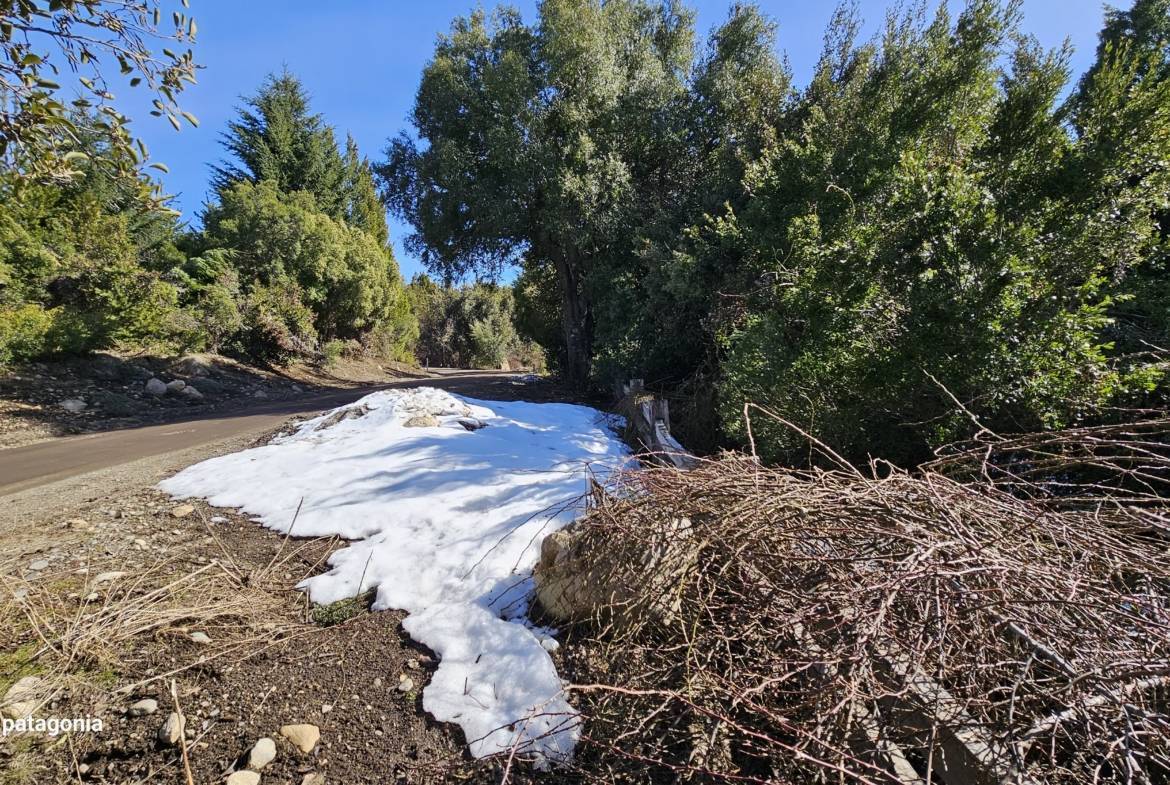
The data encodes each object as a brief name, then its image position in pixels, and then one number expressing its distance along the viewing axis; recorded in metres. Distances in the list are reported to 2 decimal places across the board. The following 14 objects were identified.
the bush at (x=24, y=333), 7.95
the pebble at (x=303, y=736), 1.74
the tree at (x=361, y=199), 20.75
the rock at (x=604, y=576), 2.03
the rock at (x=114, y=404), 8.58
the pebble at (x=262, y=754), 1.64
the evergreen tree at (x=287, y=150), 16.80
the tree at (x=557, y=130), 11.20
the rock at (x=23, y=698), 1.74
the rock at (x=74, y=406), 8.11
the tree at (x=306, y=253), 14.41
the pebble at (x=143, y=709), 1.80
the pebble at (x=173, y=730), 1.70
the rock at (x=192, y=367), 11.22
